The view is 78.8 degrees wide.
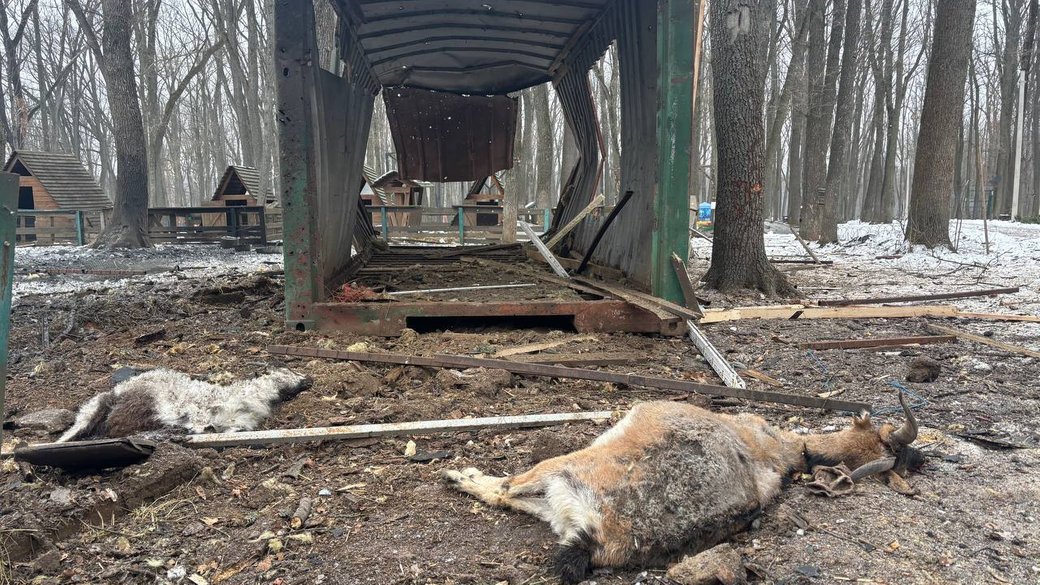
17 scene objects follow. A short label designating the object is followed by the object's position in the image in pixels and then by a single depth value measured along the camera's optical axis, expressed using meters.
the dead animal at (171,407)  3.03
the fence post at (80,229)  17.30
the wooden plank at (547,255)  7.29
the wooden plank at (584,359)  4.31
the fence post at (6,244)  1.87
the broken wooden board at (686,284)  5.19
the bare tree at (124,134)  15.27
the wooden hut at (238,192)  22.42
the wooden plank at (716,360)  3.87
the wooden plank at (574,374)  3.53
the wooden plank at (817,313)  5.88
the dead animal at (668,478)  2.07
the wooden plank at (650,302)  4.88
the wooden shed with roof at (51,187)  22.61
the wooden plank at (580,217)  8.12
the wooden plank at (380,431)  2.98
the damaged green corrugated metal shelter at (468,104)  5.05
